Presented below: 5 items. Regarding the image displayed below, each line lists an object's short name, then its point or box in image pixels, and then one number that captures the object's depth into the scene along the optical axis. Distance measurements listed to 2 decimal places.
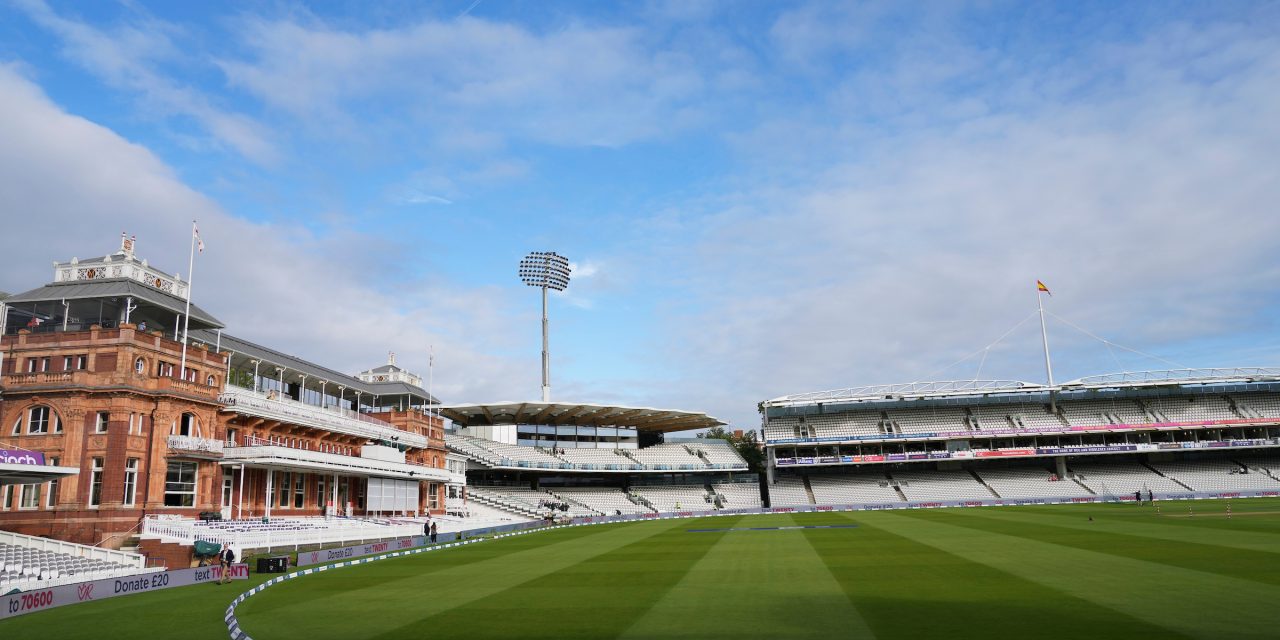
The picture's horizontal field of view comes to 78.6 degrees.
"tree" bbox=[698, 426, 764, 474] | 106.88
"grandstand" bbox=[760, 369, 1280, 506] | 81.31
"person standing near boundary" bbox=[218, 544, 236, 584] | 26.98
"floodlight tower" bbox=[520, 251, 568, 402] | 91.19
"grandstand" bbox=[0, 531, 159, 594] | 25.25
